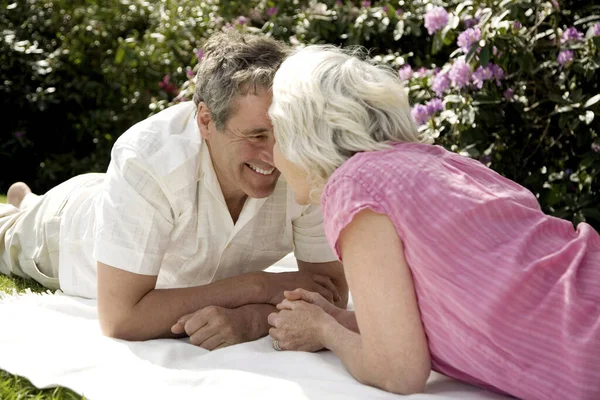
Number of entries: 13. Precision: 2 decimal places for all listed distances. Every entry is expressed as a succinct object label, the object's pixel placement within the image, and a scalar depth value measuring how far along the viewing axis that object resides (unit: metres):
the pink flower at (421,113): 4.57
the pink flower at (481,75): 4.36
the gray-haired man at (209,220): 2.84
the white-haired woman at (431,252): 2.07
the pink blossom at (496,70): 4.39
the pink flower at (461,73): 4.38
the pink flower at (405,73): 4.82
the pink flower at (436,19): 4.61
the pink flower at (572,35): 4.30
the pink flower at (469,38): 4.25
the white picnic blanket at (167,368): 2.34
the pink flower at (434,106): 4.57
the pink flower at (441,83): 4.51
